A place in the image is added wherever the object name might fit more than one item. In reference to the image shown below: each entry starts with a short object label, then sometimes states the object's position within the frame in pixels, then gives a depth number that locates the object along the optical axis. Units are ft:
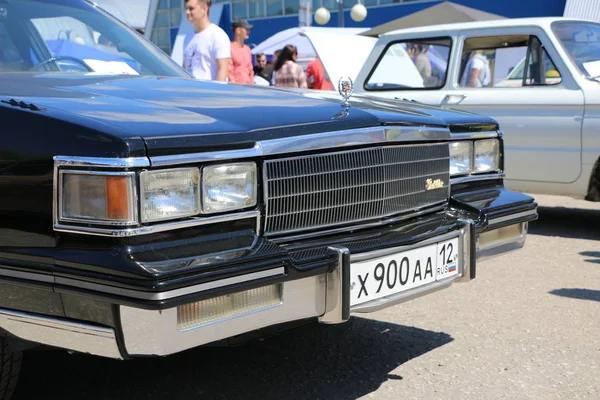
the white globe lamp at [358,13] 73.00
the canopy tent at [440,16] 45.55
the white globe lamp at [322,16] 72.38
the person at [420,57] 24.00
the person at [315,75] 37.93
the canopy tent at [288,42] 61.46
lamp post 72.48
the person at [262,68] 52.63
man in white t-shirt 19.74
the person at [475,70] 23.22
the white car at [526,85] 21.02
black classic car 7.50
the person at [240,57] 27.06
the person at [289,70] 35.83
